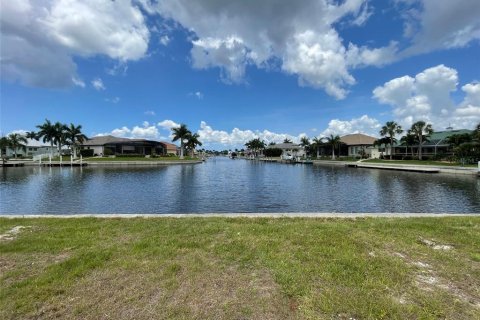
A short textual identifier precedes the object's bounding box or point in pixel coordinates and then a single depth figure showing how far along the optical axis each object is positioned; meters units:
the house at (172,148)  141.77
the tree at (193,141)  95.15
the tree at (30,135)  101.81
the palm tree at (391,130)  76.50
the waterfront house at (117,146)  93.75
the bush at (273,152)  138.88
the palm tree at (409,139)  69.94
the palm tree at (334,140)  95.00
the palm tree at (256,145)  161.38
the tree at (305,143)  116.06
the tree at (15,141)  88.78
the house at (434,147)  69.20
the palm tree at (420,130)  68.44
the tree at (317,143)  106.06
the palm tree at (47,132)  76.06
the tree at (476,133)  46.19
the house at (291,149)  131.50
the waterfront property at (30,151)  99.35
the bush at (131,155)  88.07
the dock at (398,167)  45.16
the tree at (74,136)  79.21
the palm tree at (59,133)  77.25
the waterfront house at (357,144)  96.34
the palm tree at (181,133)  90.62
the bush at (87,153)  88.88
